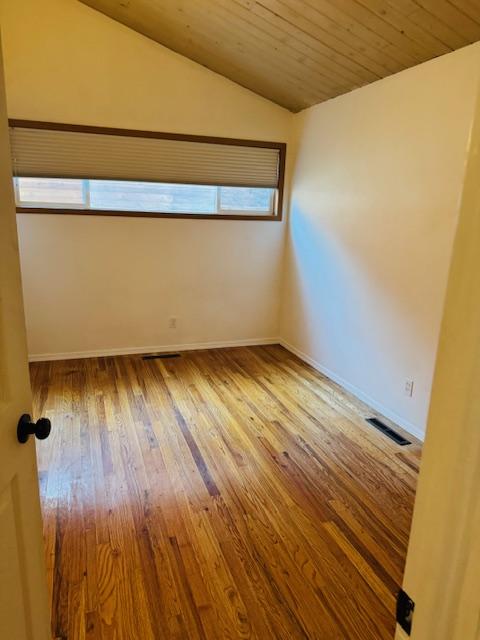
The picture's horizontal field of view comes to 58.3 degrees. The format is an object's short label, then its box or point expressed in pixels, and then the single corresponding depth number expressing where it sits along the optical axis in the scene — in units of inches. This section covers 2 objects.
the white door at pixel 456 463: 18.6
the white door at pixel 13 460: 37.6
